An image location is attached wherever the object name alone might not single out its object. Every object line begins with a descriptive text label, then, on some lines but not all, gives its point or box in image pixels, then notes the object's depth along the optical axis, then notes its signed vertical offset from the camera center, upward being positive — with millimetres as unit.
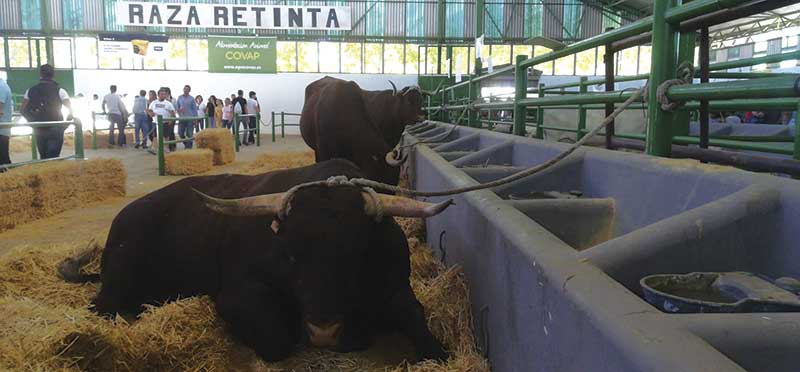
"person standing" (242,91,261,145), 20852 +190
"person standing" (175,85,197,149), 18094 +256
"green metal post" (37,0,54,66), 26359 +4157
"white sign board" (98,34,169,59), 24641 +2996
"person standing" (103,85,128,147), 17609 +190
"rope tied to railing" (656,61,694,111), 2858 +158
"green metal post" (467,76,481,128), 10430 +36
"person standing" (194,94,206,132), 21623 +326
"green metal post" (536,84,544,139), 6609 -80
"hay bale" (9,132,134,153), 18250 -847
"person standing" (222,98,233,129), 20797 +149
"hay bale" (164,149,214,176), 11273 -886
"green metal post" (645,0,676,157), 2969 +220
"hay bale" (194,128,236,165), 13070 -590
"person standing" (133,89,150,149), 16984 +39
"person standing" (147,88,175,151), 16594 +235
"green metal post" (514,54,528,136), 6191 +275
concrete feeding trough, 1157 -423
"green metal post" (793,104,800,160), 3120 -156
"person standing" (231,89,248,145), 20469 +424
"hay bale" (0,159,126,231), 6496 -882
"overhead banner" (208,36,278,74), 25688 +2702
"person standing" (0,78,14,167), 8055 +49
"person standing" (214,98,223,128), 20906 +116
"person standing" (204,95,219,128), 19375 +239
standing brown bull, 7152 -192
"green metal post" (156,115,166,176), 11223 -468
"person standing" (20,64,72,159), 8703 +158
